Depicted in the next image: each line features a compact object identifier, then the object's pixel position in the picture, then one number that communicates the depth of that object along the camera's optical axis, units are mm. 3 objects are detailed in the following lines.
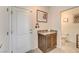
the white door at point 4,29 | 1651
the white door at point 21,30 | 1685
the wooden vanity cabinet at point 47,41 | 1754
